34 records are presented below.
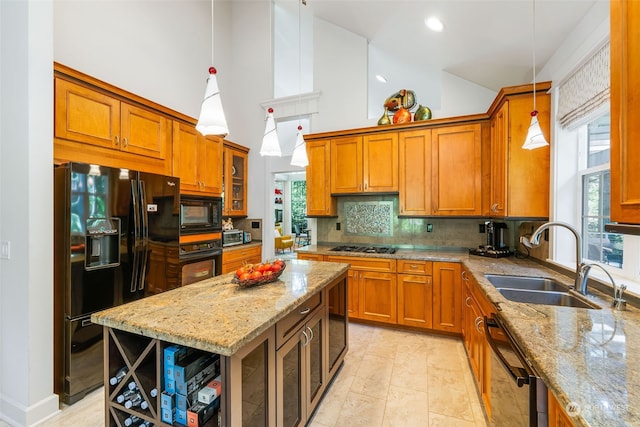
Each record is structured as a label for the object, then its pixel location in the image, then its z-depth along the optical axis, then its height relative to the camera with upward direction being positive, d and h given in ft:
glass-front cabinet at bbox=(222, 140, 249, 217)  13.26 +1.73
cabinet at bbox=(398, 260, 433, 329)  9.49 -2.94
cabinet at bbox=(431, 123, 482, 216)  9.75 +1.59
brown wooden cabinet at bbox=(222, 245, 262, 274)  12.30 -2.22
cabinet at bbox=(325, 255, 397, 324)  9.95 -2.91
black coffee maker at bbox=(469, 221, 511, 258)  9.21 -1.06
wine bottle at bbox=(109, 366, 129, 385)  3.94 -2.45
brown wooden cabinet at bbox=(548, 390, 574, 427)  2.59 -2.08
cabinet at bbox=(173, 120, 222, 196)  10.36 +2.19
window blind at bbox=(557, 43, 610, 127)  5.39 +2.81
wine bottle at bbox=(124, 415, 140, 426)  3.92 -3.10
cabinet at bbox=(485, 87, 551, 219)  7.63 +1.55
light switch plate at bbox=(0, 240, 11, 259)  6.01 -0.84
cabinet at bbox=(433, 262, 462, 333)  9.11 -2.92
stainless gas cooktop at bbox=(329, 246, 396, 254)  10.82 -1.56
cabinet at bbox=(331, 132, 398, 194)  10.89 +2.06
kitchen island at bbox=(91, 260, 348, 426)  3.33 -1.90
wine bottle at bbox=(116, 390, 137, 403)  3.91 -2.72
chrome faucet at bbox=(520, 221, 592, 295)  5.12 -1.02
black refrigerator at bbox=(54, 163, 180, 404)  6.21 -1.17
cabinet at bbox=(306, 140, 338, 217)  11.87 +1.46
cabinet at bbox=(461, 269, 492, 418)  5.49 -3.07
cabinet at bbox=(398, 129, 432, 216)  10.38 +1.59
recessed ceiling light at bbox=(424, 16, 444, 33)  8.08 +5.87
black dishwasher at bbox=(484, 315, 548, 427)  3.05 -2.26
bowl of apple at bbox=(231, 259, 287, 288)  5.28 -1.28
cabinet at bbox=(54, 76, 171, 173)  6.79 +2.44
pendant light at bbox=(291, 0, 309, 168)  7.30 +1.60
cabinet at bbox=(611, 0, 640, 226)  3.00 +1.20
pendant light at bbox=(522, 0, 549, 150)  5.68 +1.63
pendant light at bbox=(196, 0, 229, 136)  4.69 +1.80
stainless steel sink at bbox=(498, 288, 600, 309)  5.30 -1.80
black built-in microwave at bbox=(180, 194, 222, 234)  10.44 -0.08
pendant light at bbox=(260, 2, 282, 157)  6.55 +1.77
